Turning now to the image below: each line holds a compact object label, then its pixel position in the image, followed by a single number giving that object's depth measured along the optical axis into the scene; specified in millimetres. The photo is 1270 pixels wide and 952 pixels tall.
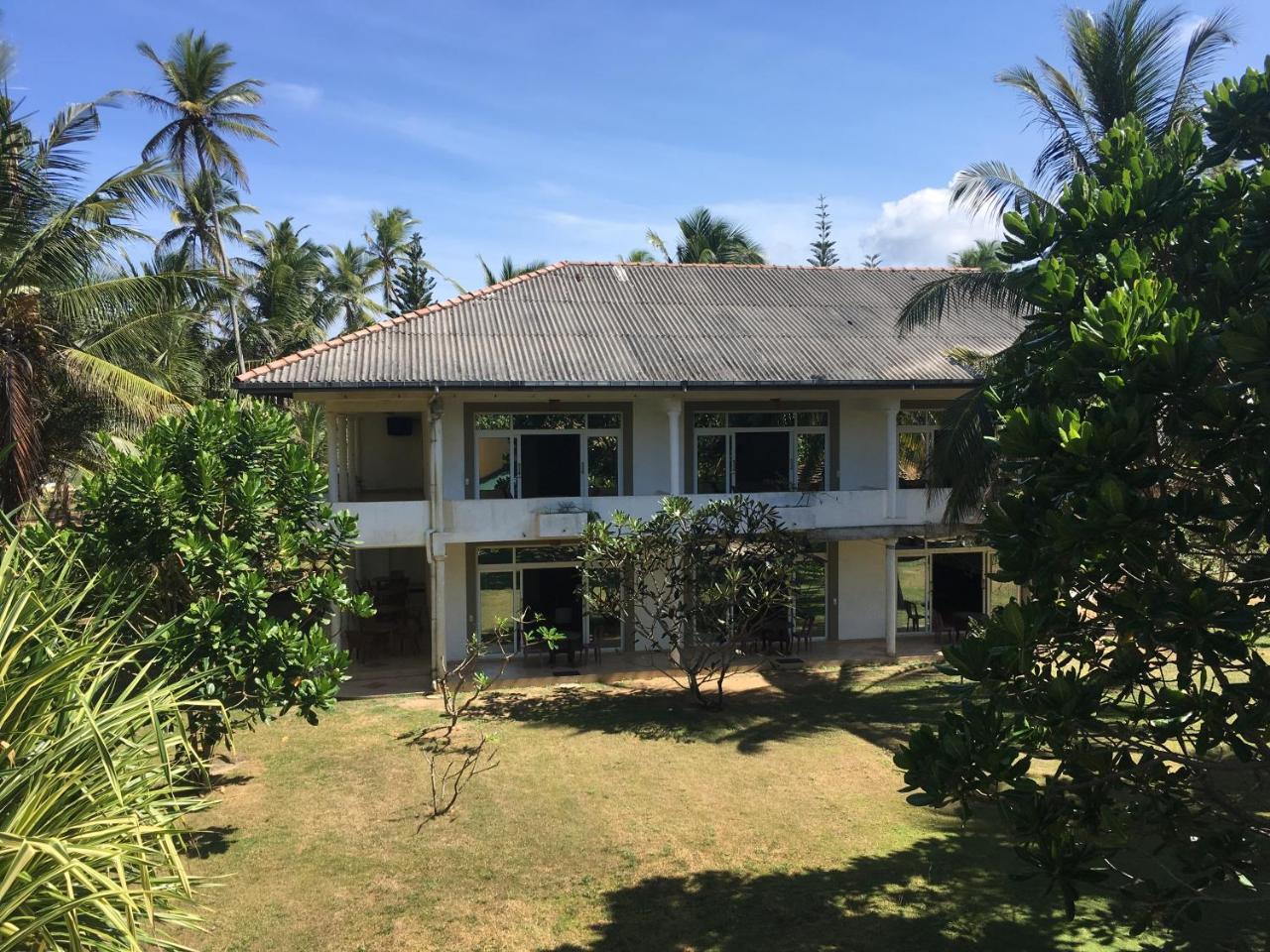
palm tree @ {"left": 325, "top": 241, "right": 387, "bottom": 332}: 36625
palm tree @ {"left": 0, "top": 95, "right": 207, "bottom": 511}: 10969
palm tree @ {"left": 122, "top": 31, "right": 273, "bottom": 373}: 26172
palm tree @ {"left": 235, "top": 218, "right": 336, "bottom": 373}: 28719
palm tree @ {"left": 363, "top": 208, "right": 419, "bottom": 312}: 40344
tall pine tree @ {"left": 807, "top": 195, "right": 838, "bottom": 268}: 48875
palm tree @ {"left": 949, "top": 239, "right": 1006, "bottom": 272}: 30411
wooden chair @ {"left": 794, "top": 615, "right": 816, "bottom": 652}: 16906
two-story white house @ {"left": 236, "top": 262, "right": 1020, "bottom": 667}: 14703
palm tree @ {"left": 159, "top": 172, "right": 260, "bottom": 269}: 27906
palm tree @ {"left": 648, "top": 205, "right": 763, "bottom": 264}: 30578
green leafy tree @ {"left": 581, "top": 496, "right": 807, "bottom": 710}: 12836
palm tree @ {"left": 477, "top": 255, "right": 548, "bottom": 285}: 32088
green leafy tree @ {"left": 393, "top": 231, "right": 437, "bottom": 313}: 39656
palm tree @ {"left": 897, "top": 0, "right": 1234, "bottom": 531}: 12375
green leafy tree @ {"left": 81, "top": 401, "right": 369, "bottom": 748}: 8094
